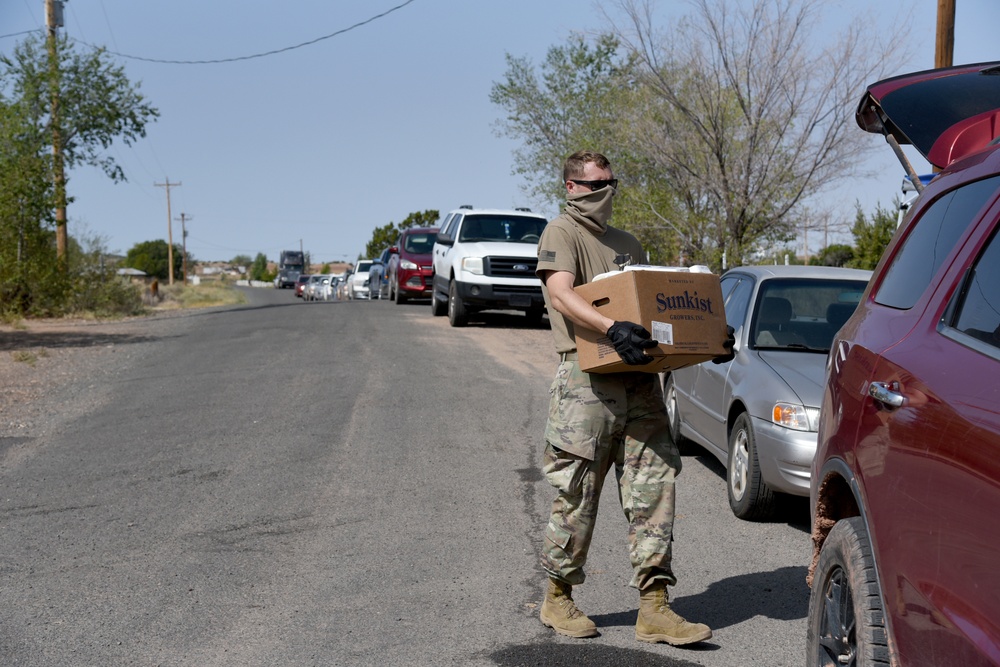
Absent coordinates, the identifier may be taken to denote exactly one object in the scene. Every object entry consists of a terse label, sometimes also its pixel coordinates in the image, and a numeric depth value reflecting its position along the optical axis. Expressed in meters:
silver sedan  6.34
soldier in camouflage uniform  4.51
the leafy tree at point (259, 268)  177.56
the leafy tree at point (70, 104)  23.89
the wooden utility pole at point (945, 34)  13.26
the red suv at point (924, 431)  2.35
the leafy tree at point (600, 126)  19.47
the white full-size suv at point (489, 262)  18.02
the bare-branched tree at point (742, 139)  17.39
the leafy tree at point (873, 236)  22.59
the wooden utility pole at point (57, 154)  23.84
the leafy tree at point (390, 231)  75.00
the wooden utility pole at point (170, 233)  81.31
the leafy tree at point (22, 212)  21.84
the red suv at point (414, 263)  25.39
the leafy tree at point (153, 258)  146.38
